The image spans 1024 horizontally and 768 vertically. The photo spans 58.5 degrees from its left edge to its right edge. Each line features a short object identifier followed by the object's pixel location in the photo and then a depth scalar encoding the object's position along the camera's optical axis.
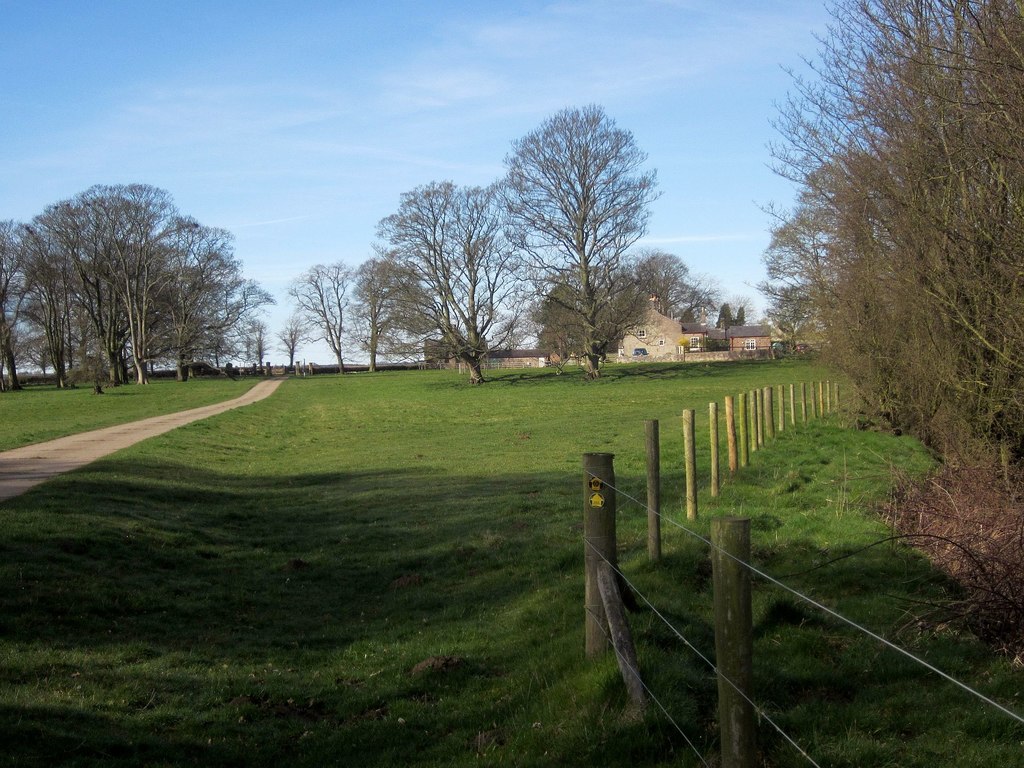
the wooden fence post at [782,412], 21.64
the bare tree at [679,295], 118.69
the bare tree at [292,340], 139.84
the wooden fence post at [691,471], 10.73
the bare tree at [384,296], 59.56
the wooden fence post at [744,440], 15.50
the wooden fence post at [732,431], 13.75
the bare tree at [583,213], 56.97
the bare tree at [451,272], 59.66
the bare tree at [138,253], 69.06
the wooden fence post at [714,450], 12.41
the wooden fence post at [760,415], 18.15
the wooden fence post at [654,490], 8.62
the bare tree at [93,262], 68.09
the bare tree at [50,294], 71.31
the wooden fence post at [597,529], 6.18
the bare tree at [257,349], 91.38
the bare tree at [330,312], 119.88
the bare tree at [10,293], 71.38
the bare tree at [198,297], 76.25
